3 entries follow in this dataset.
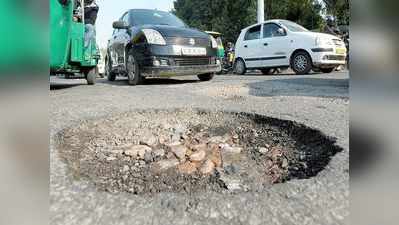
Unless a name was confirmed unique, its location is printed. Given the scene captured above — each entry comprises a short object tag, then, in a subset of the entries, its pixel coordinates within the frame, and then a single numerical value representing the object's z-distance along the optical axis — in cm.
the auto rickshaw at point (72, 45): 425
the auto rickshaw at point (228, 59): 1464
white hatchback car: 881
